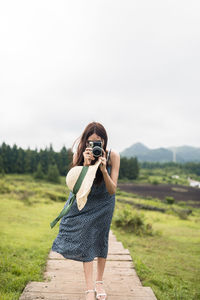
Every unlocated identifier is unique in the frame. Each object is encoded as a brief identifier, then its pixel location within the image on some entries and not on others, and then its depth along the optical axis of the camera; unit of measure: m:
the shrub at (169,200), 33.38
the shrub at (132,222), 8.38
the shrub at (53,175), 48.74
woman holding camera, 2.75
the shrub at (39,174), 50.73
